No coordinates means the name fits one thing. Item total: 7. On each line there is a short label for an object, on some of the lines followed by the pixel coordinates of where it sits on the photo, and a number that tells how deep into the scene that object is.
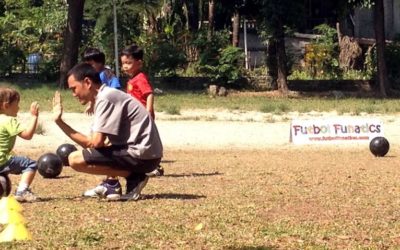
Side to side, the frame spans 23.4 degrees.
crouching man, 9.64
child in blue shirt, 11.43
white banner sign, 18.59
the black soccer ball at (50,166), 12.63
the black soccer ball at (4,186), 9.73
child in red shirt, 11.52
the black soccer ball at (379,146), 16.20
